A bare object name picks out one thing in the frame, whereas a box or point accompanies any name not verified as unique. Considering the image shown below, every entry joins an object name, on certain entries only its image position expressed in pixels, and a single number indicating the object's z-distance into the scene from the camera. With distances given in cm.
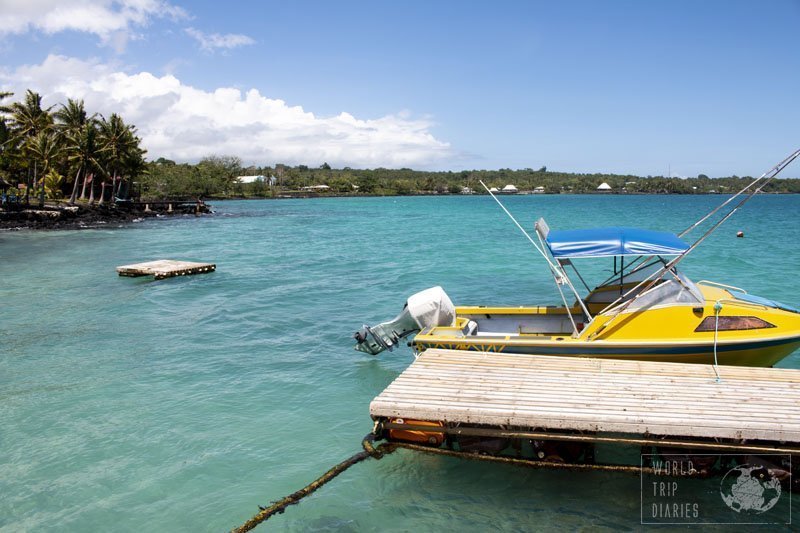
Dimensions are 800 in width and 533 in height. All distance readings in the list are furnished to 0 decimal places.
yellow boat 887
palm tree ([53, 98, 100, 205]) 6222
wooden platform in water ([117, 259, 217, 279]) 2399
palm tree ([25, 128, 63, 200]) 5603
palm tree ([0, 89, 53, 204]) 5909
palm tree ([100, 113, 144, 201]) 6850
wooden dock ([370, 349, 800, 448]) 654
